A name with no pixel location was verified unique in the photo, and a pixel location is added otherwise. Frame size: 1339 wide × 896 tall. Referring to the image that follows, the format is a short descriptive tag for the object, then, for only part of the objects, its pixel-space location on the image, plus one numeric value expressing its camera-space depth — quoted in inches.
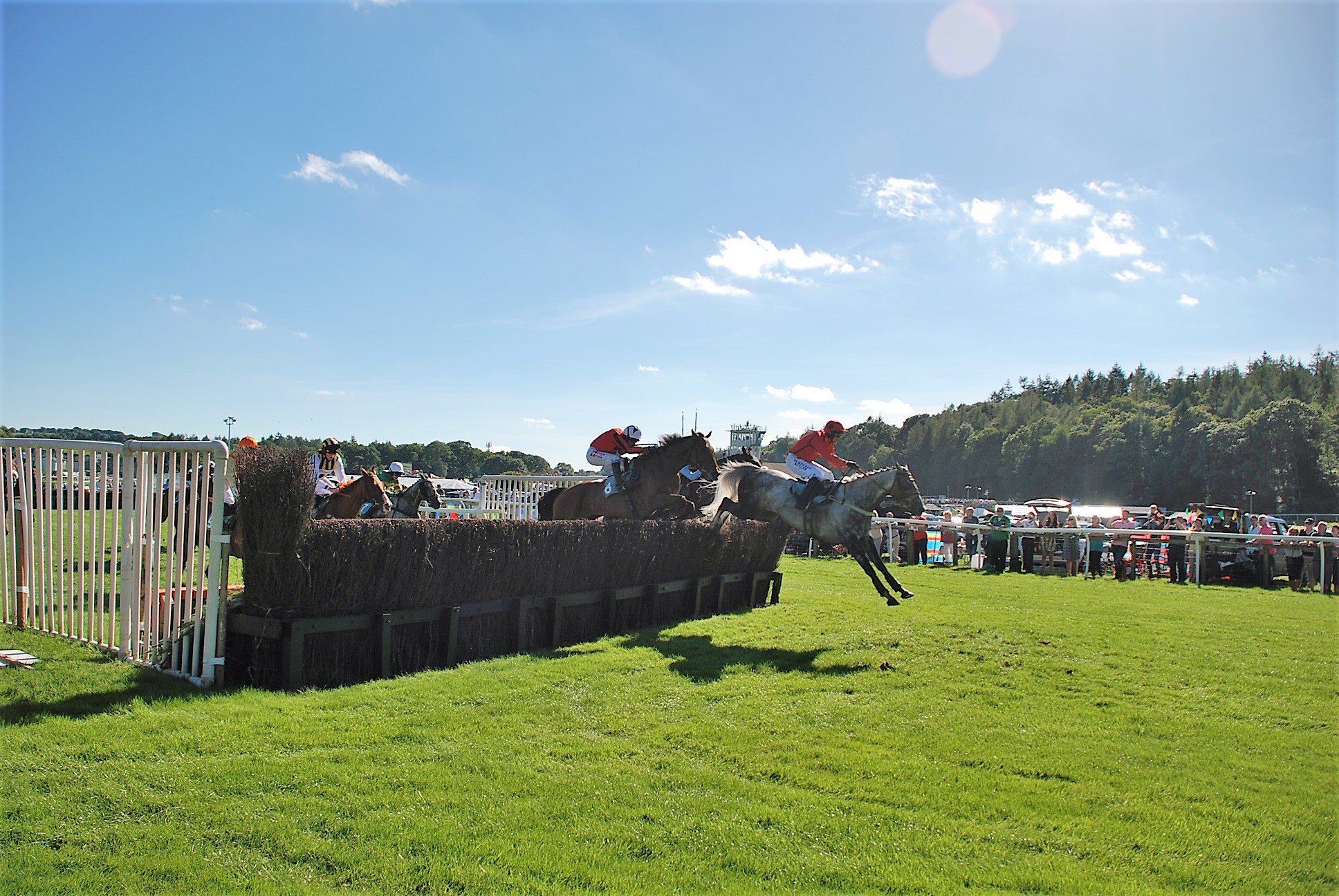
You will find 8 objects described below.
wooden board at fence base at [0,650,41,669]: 217.9
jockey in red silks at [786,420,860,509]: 424.5
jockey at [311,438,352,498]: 443.8
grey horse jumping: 390.0
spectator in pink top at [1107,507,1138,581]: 652.1
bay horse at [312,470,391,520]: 433.4
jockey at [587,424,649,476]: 459.2
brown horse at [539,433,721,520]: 437.4
